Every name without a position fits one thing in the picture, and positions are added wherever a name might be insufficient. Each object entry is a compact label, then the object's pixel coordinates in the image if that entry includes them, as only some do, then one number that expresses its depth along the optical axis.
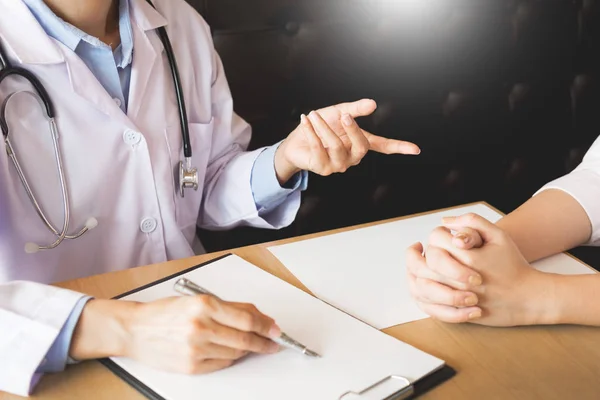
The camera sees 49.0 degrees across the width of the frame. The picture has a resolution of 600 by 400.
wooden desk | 0.60
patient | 0.70
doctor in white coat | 0.64
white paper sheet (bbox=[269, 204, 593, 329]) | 0.73
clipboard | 0.58
